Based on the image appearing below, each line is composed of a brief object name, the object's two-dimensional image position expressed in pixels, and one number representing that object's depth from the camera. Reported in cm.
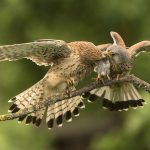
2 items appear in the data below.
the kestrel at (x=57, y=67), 1559
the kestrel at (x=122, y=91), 1596
